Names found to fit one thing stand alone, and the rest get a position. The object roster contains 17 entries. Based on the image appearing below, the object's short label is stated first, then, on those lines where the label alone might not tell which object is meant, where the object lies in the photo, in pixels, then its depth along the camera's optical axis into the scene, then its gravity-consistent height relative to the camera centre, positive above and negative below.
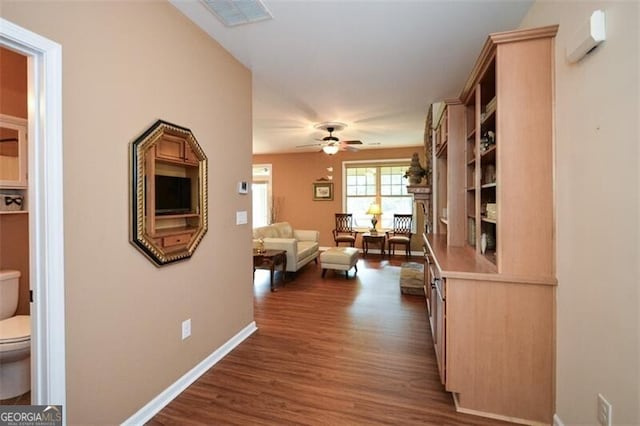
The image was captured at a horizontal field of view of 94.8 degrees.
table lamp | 7.22 -0.05
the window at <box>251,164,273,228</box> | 8.44 +0.47
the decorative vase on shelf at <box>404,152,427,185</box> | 4.44 +0.54
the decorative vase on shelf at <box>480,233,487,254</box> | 2.26 -0.27
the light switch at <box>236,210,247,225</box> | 2.82 -0.07
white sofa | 4.90 -0.59
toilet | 1.76 -0.78
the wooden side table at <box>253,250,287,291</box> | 4.48 -0.77
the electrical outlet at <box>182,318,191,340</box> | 2.15 -0.87
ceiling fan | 4.94 +1.20
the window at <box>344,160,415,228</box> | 7.40 +0.48
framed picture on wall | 7.89 +0.50
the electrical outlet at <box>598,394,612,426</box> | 1.26 -0.89
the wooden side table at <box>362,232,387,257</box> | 6.95 -0.72
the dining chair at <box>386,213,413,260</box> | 6.82 -0.57
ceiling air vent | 1.96 +1.39
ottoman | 5.07 -0.88
